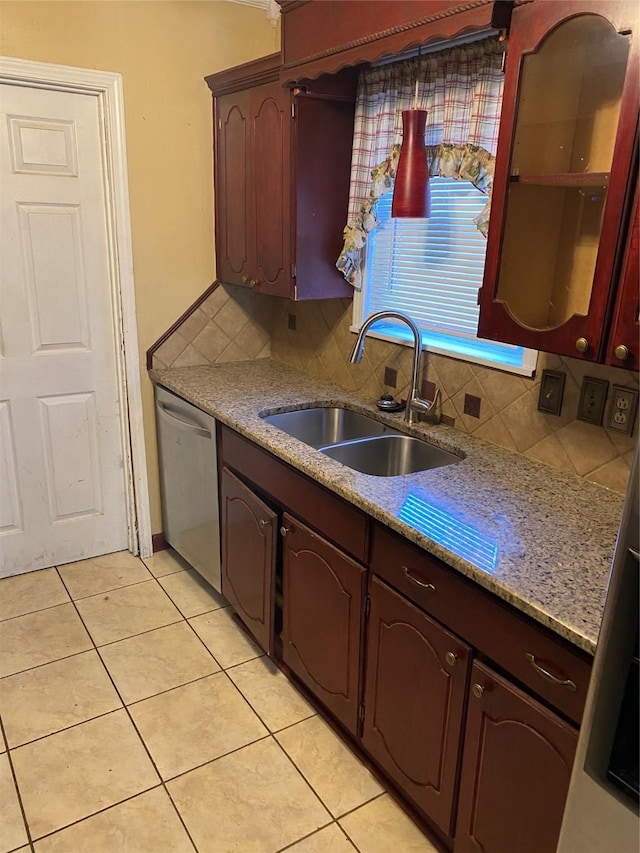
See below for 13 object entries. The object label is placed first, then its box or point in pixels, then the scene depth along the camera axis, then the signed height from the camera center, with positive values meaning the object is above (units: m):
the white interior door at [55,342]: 2.54 -0.47
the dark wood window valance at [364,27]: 1.53 +0.58
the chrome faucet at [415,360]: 2.16 -0.40
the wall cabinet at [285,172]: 2.34 +0.25
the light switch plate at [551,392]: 1.86 -0.42
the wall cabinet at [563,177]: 1.31 +0.16
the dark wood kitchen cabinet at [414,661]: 1.29 -1.03
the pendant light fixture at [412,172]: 1.96 +0.21
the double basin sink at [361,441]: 2.18 -0.71
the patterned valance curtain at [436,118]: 1.86 +0.39
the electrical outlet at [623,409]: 1.67 -0.42
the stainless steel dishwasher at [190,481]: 2.59 -1.05
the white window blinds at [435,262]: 2.15 -0.07
